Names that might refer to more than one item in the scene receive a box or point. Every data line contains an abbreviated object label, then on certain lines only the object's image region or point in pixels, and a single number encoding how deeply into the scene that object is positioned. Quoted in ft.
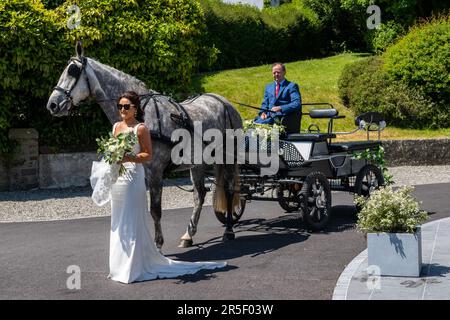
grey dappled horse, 30.45
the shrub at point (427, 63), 69.05
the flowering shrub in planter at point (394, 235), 26.20
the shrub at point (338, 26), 101.14
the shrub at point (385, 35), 89.66
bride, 27.20
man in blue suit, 37.93
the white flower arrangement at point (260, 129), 36.27
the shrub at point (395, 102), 69.41
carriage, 36.50
